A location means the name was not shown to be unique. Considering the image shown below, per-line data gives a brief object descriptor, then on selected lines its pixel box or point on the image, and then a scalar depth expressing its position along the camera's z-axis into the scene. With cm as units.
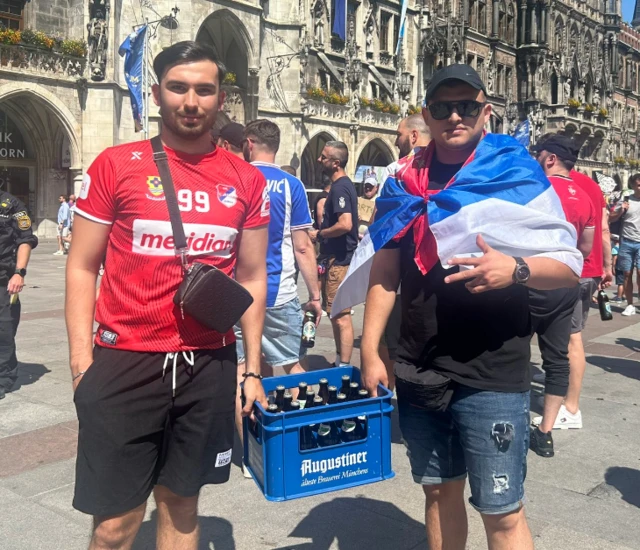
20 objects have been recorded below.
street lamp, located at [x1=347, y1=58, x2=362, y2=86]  3181
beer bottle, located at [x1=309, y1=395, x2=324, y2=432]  262
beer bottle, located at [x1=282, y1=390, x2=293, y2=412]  275
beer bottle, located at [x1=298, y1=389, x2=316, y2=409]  274
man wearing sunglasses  251
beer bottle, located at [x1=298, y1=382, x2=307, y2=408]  288
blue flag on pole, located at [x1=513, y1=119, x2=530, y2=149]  2589
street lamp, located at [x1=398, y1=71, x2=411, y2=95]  3528
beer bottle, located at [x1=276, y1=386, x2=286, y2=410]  280
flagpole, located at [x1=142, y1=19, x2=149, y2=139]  2119
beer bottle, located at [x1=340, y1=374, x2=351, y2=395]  288
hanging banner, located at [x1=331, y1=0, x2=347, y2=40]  3183
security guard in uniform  596
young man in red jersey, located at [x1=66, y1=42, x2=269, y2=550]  238
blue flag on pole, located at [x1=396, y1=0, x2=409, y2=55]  3516
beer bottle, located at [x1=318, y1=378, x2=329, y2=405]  294
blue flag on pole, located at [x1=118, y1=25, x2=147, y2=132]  2103
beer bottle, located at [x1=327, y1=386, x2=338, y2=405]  282
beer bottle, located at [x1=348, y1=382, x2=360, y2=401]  286
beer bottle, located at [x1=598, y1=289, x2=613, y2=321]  651
